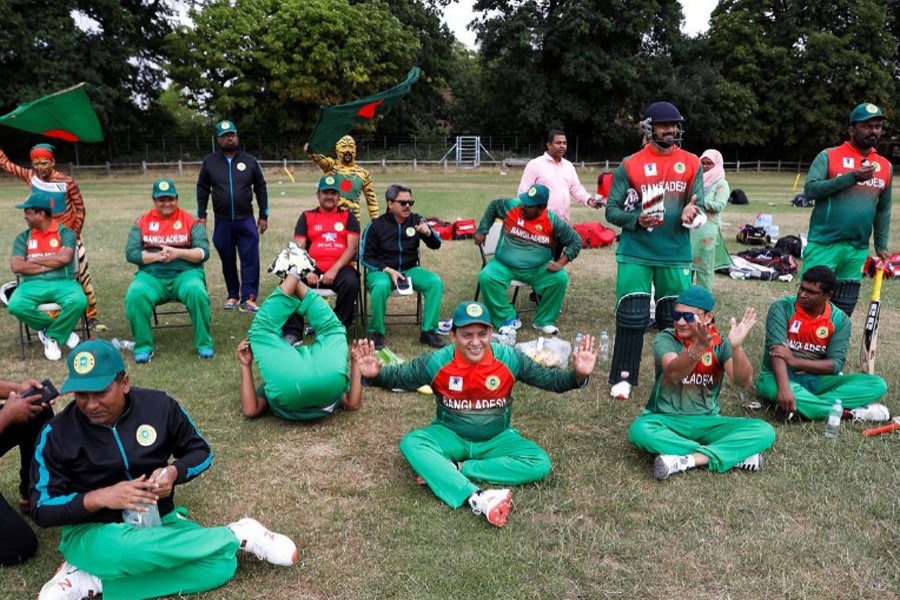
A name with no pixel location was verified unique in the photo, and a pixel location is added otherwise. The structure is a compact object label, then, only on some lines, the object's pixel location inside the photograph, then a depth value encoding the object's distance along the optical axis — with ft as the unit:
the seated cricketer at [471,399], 13.92
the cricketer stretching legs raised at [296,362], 16.61
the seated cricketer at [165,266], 21.97
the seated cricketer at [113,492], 10.51
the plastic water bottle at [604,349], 22.77
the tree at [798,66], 140.87
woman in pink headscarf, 27.07
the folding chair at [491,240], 31.60
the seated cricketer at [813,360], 17.21
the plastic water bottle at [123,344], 23.42
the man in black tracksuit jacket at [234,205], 27.55
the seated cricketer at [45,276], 22.04
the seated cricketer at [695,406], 14.67
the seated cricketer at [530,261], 25.31
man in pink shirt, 28.12
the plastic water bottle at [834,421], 16.53
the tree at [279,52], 119.85
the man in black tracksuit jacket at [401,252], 24.25
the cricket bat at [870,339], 19.57
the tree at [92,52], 100.22
